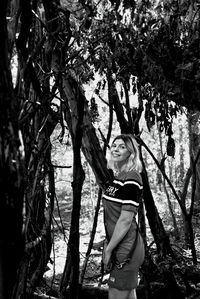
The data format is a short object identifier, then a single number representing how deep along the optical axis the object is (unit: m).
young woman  2.20
